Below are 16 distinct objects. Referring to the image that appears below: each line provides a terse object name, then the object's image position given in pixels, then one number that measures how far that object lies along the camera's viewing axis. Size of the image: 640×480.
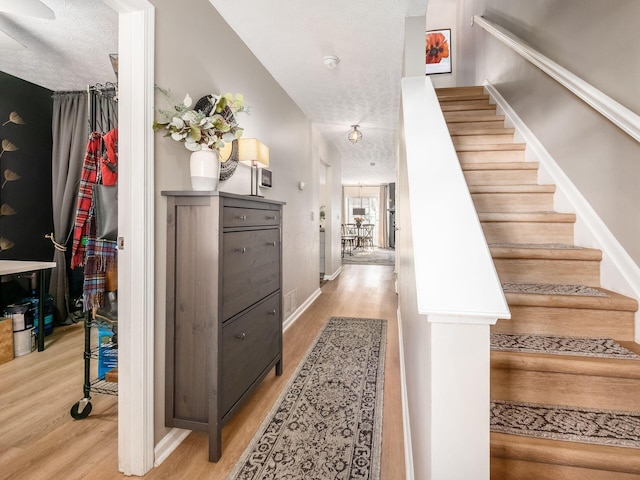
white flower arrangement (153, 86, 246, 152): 1.48
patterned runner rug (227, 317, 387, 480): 1.40
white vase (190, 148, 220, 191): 1.58
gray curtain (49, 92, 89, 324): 3.20
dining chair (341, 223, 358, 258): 10.97
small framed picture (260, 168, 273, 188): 2.74
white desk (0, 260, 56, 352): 2.49
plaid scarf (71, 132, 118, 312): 1.63
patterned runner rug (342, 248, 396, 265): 8.44
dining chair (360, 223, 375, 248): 12.70
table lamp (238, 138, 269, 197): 2.10
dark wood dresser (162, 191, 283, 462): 1.46
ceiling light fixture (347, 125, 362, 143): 4.53
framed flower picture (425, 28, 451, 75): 5.13
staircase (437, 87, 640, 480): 0.95
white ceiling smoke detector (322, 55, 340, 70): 2.64
